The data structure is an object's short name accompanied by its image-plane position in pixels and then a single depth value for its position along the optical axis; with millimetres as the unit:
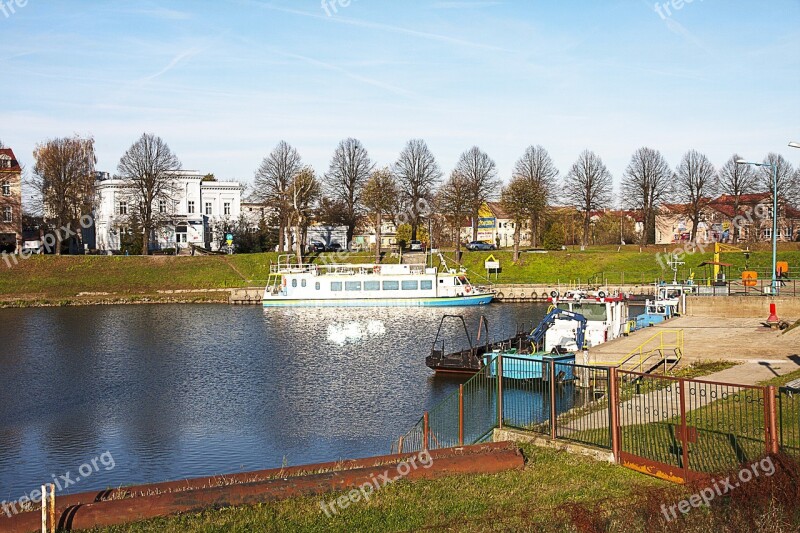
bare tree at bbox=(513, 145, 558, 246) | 93188
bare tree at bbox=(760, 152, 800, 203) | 87125
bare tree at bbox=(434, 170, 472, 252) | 88750
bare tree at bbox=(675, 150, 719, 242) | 91625
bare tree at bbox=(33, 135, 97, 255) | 84250
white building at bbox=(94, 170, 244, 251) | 92312
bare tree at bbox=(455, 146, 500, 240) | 91969
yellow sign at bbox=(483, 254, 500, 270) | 80188
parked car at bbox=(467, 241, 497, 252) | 92438
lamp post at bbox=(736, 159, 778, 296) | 45088
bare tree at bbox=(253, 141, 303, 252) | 91250
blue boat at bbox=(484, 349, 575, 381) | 25442
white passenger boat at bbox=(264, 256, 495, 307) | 67875
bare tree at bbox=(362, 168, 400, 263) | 87562
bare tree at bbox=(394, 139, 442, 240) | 94375
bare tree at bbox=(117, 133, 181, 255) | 86500
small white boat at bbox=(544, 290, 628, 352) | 34125
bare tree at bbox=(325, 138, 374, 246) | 97438
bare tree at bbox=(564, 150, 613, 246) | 93006
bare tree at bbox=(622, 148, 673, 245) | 91562
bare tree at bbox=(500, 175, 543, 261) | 82500
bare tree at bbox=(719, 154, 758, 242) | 89500
